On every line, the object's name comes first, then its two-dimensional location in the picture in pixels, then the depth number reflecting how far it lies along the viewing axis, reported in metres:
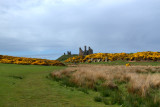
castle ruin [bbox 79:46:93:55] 78.28
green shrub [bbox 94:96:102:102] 6.01
